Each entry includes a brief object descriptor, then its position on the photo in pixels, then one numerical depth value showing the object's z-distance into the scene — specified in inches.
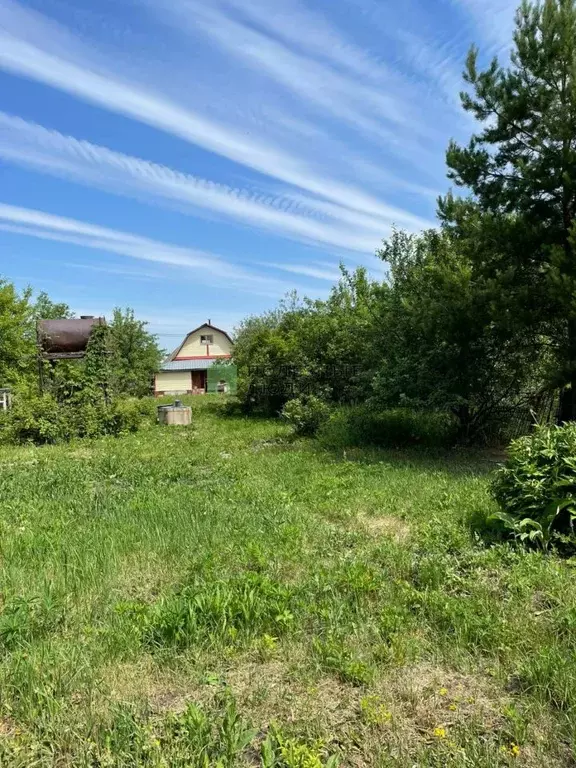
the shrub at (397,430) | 445.7
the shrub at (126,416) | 538.3
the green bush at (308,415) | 510.6
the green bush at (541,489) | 168.2
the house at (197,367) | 1609.3
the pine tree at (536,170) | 331.9
